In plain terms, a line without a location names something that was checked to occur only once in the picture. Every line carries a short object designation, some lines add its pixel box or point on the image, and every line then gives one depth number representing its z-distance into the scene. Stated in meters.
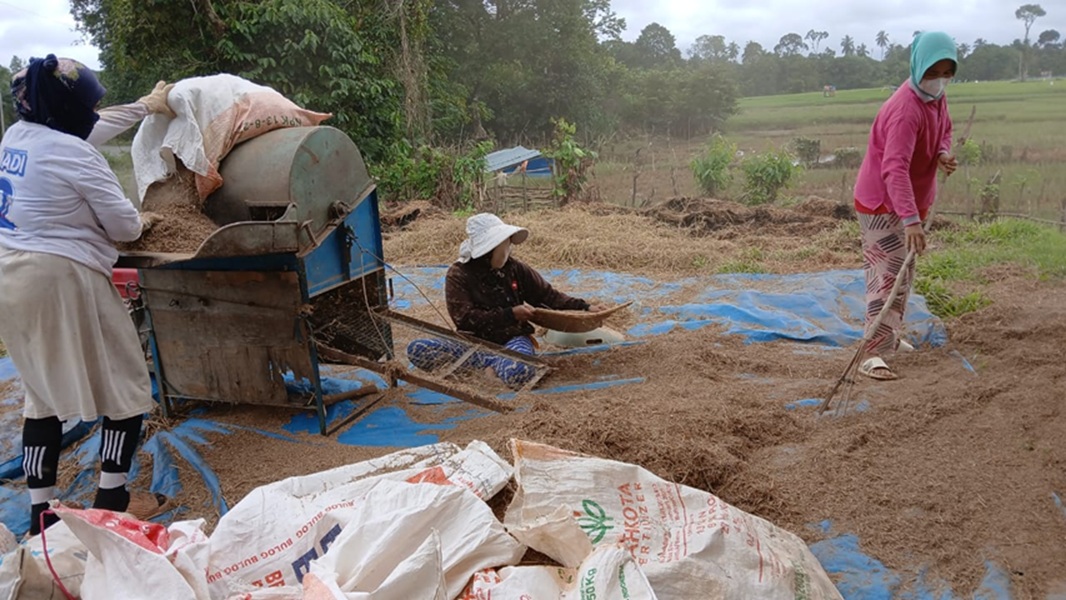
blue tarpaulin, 2.38
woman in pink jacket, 3.66
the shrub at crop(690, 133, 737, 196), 12.03
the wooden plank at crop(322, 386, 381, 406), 3.98
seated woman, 4.11
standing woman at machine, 2.65
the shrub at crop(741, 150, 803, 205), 11.22
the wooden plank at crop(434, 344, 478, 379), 3.97
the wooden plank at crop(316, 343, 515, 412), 3.50
